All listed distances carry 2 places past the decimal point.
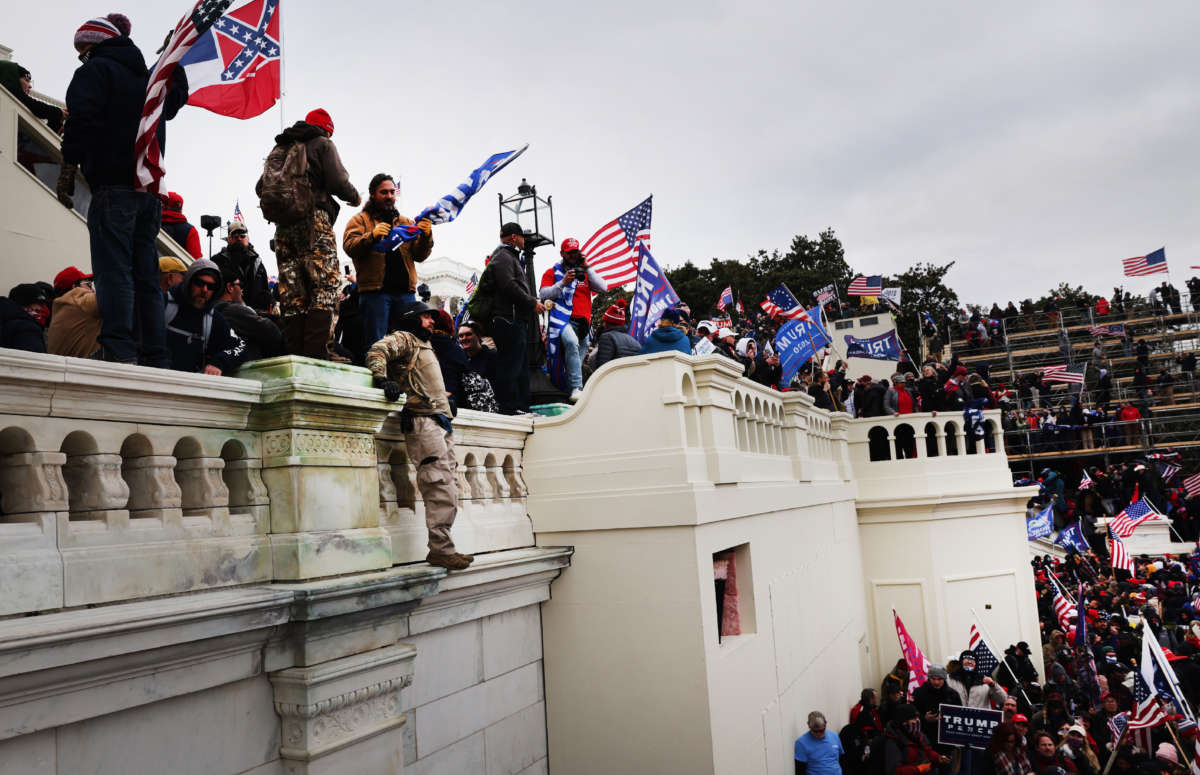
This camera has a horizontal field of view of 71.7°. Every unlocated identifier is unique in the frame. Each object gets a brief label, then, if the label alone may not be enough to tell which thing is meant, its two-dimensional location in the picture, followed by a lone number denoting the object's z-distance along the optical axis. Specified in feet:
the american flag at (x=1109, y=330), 140.15
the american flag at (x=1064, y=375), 106.83
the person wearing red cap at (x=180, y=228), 31.01
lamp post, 28.60
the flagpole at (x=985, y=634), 48.21
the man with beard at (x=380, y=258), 19.54
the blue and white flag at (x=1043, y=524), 66.59
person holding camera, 30.58
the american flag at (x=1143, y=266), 118.52
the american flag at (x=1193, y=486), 80.59
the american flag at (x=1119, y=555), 56.65
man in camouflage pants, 16.31
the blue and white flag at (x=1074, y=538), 63.31
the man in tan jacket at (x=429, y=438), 17.40
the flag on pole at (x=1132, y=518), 67.16
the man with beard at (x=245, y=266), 24.49
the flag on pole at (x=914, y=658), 40.83
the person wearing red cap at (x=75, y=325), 15.83
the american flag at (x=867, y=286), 111.04
